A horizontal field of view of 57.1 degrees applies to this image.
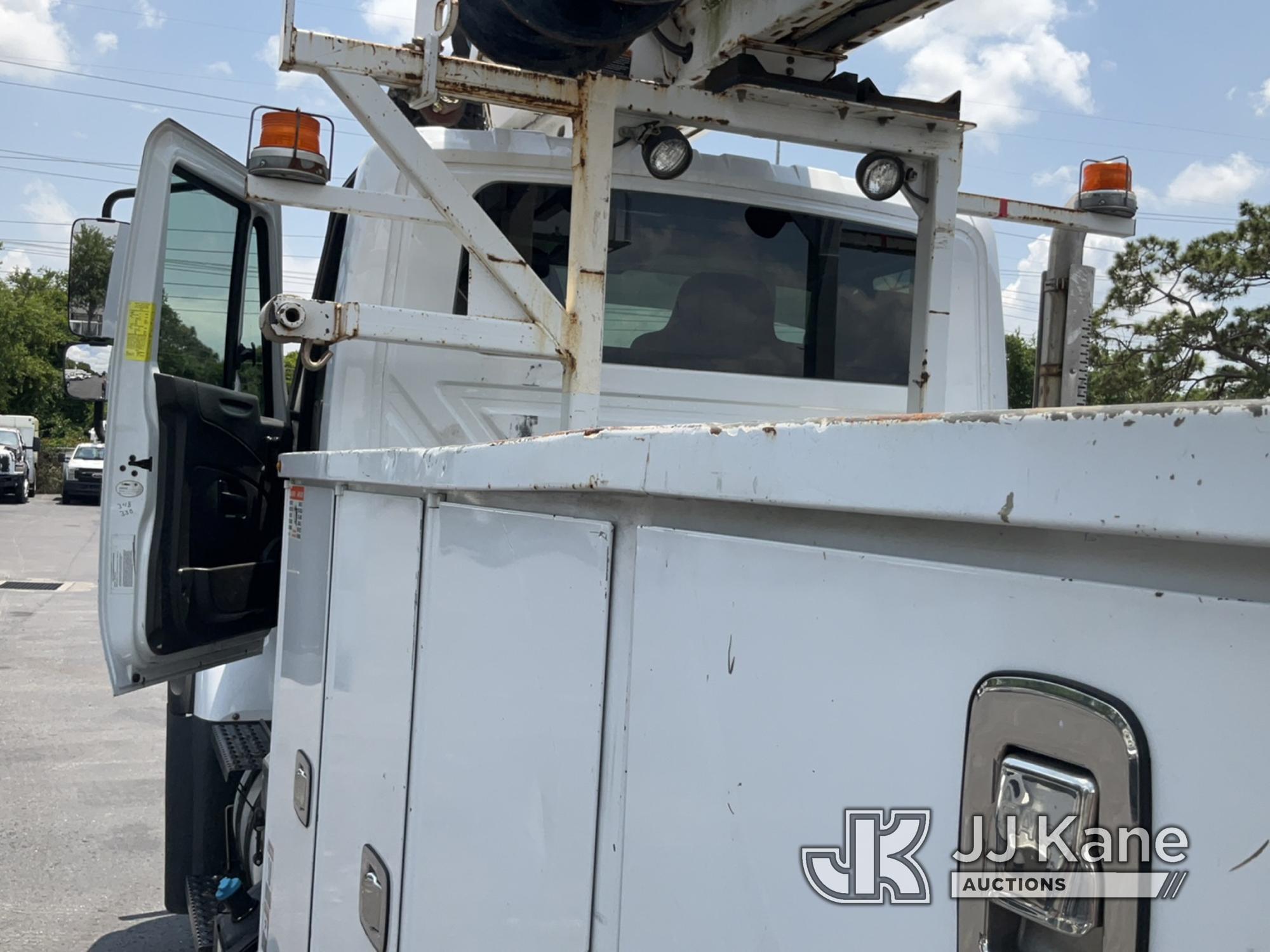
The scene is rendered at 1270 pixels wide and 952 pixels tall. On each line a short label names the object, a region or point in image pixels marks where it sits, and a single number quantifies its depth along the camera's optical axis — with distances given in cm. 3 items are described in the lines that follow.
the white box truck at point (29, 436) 3216
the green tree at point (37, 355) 4053
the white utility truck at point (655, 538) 66
